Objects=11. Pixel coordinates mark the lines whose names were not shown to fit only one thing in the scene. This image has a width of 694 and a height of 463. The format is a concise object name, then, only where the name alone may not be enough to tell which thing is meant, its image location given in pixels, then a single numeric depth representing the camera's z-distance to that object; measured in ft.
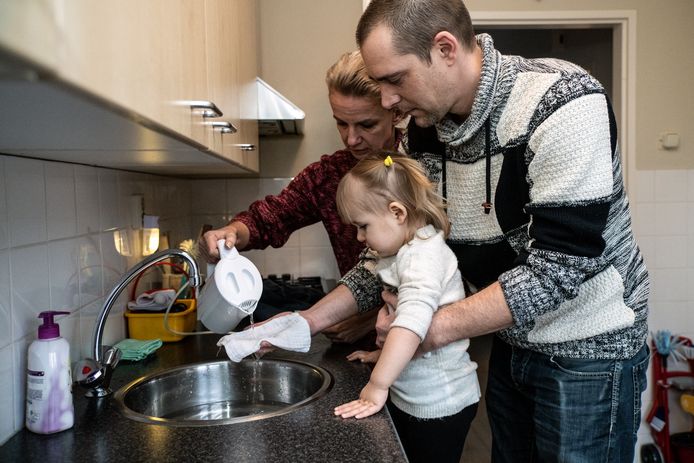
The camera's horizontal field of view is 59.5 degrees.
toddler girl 4.08
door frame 8.80
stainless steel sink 4.33
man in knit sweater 3.33
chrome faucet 3.75
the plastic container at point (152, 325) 5.18
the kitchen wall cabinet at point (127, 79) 1.34
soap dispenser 3.24
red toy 8.96
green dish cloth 4.67
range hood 6.22
